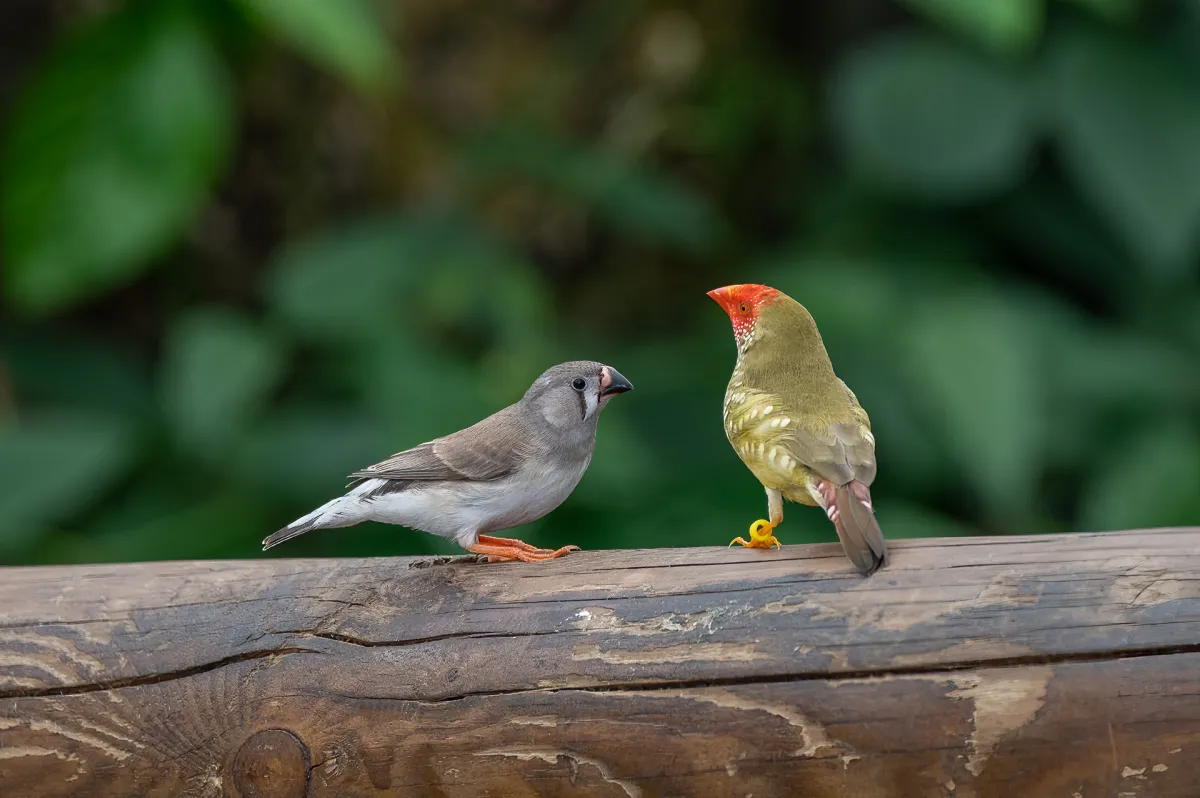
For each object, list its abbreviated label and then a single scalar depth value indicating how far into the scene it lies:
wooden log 4.21
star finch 4.54
